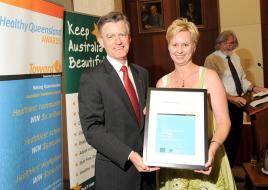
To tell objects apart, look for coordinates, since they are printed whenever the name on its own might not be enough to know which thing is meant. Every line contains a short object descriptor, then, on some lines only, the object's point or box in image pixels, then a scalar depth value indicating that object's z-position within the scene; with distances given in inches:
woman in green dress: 68.2
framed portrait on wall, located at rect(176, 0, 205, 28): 201.8
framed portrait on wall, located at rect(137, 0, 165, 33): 209.2
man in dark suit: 66.4
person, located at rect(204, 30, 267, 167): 156.2
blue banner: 66.7
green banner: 93.3
